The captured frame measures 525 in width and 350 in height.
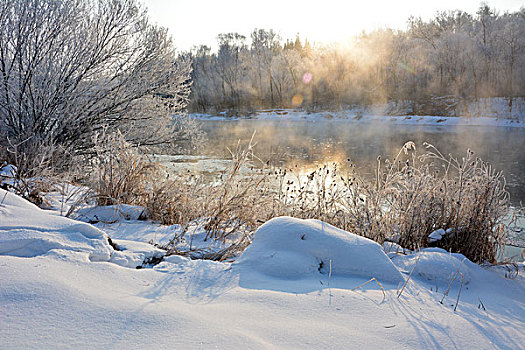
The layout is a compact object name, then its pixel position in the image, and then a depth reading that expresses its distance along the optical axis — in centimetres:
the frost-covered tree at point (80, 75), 720
